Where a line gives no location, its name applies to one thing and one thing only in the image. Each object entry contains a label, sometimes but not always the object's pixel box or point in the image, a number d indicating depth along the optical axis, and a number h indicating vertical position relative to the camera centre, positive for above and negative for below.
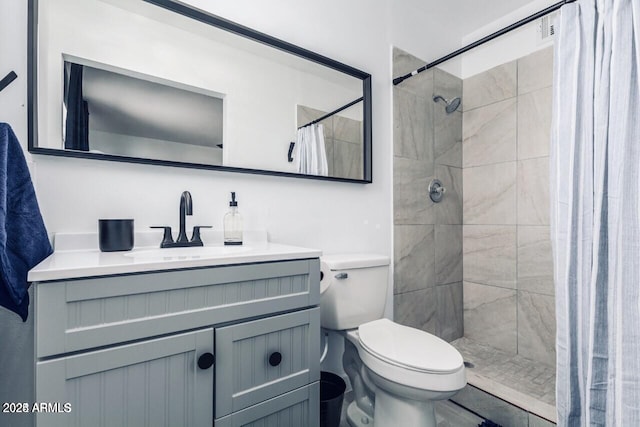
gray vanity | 0.74 -0.37
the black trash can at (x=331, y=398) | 1.37 -0.85
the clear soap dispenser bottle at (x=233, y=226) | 1.36 -0.07
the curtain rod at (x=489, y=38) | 1.40 +0.88
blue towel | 0.82 -0.05
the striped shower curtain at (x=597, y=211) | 1.15 +0.00
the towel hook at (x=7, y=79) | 0.99 +0.40
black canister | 1.09 -0.09
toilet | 1.16 -0.56
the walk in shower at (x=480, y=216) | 2.04 -0.04
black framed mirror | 1.10 +0.48
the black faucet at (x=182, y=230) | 1.23 -0.08
